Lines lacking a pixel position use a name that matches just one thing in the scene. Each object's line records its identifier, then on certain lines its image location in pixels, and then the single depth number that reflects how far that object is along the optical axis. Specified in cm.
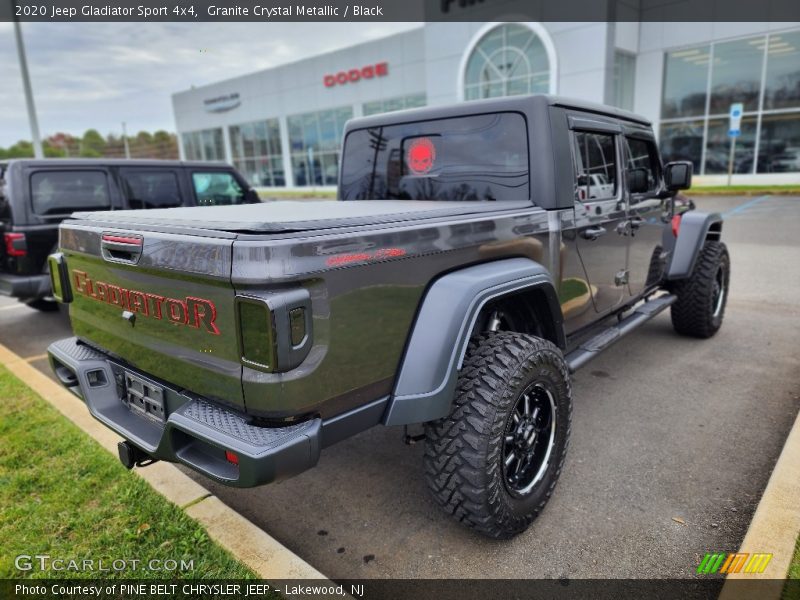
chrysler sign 3575
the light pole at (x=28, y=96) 1304
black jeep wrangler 579
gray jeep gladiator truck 191
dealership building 1870
